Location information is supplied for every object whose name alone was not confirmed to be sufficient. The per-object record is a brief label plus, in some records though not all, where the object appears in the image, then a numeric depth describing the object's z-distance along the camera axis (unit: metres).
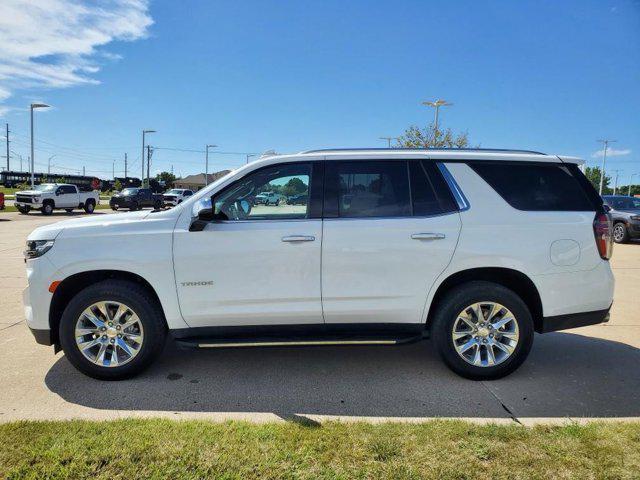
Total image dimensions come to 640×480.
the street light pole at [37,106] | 31.09
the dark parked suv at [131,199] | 33.97
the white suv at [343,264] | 3.85
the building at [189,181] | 100.69
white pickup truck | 26.41
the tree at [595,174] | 95.84
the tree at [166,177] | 109.00
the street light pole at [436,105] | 31.66
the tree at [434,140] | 32.69
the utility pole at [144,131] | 48.25
